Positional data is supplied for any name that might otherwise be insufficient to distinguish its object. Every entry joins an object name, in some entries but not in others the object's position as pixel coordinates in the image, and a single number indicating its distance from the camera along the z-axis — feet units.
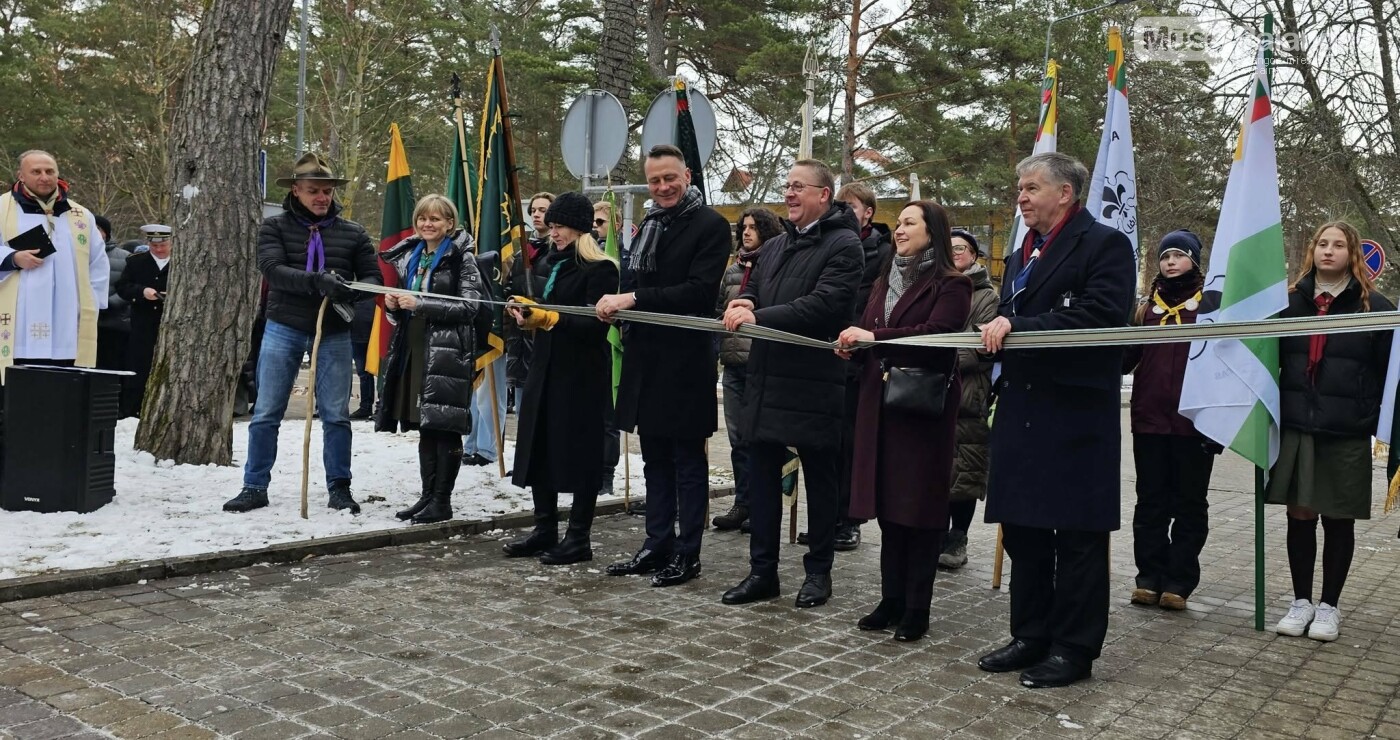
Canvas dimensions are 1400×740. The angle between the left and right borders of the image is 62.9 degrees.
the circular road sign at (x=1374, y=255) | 47.06
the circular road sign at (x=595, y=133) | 30.12
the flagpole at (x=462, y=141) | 27.40
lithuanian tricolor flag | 32.40
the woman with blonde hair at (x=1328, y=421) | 17.58
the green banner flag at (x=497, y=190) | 24.17
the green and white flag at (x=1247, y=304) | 17.93
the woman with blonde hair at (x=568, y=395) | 21.17
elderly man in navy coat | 14.80
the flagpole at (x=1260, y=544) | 18.01
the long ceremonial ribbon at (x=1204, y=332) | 13.69
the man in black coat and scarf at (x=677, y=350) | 19.81
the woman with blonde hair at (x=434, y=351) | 23.04
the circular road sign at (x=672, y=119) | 28.68
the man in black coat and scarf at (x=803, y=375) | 18.06
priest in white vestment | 23.40
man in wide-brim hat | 23.21
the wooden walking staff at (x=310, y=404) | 22.36
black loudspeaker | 21.66
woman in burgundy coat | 16.74
